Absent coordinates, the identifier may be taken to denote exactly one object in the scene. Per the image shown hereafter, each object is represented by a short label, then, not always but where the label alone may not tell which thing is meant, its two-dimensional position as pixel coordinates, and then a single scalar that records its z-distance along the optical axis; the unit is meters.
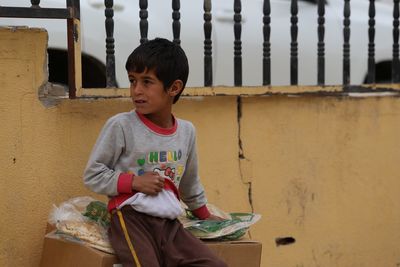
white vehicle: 4.57
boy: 3.32
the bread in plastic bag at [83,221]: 3.40
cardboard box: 3.43
